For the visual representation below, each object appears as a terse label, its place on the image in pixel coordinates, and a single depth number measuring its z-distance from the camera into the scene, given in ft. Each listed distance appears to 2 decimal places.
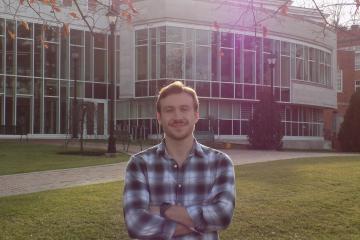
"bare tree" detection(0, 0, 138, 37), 19.44
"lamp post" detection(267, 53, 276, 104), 97.25
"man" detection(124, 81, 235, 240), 11.45
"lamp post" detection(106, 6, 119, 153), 66.80
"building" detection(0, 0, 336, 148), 108.17
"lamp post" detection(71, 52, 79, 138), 90.76
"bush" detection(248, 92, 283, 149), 94.48
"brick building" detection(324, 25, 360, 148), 193.77
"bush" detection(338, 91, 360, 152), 99.25
